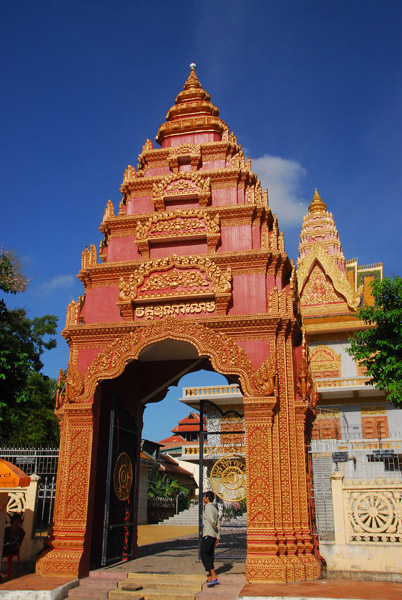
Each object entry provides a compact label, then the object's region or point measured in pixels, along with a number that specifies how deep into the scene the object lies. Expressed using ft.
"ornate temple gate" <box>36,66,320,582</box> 26.43
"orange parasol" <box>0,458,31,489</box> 25.49
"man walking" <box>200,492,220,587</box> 24.53
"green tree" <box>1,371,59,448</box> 61.51
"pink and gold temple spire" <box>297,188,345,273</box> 87.71
